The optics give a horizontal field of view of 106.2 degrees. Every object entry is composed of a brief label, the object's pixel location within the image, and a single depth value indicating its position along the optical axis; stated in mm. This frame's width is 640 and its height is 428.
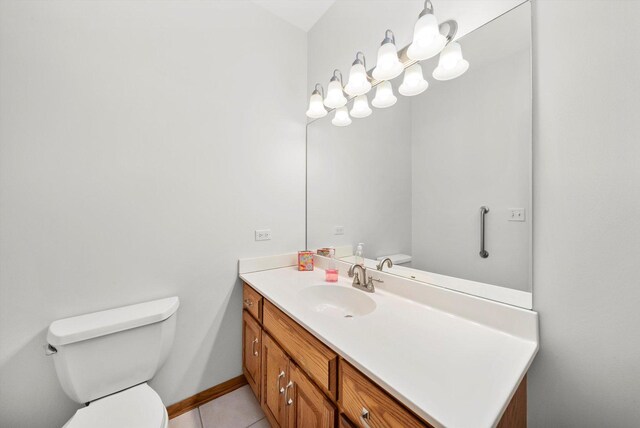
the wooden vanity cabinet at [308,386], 668
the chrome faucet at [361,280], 1317
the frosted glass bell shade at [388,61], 1174
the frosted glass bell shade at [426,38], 1009
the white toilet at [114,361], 993
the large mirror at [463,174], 890
